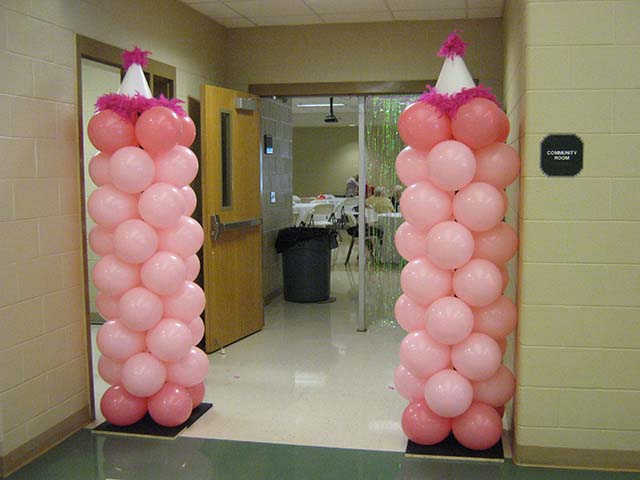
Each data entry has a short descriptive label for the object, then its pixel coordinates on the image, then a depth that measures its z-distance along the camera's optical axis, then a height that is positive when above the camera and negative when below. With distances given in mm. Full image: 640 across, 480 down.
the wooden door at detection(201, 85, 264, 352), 5043 -289
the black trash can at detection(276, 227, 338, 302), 6891 -857
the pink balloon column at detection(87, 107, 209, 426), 3336 -428
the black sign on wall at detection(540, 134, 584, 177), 2969 +108
